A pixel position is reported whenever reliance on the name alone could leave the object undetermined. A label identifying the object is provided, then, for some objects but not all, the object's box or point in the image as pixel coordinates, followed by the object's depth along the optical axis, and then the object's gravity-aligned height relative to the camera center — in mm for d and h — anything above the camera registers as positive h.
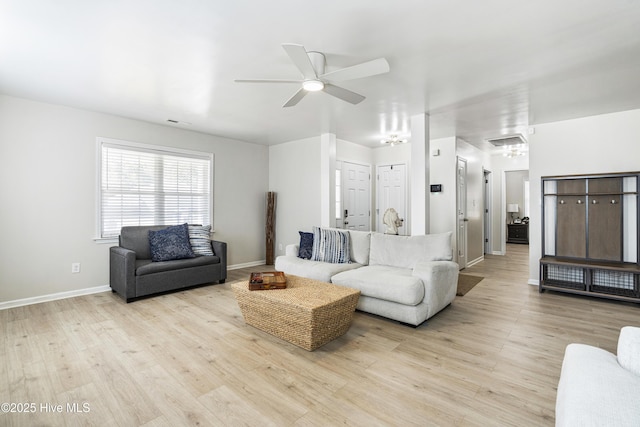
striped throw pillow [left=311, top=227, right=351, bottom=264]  4066 -429
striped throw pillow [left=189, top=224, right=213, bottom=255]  4637 -390
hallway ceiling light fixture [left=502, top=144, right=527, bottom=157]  6477 +1416
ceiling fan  2182 +1111
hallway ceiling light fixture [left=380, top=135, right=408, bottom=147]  5562 +1399
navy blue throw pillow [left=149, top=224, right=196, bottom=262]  4262 -421
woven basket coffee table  2488 -822
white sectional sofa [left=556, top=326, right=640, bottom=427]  1043 -665
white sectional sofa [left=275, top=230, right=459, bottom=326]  3000 -638
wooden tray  2922 -645
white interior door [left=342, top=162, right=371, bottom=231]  6258 +390
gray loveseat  3812 -734
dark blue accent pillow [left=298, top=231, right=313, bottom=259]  4277 -438
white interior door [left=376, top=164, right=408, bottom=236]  6449 +505
